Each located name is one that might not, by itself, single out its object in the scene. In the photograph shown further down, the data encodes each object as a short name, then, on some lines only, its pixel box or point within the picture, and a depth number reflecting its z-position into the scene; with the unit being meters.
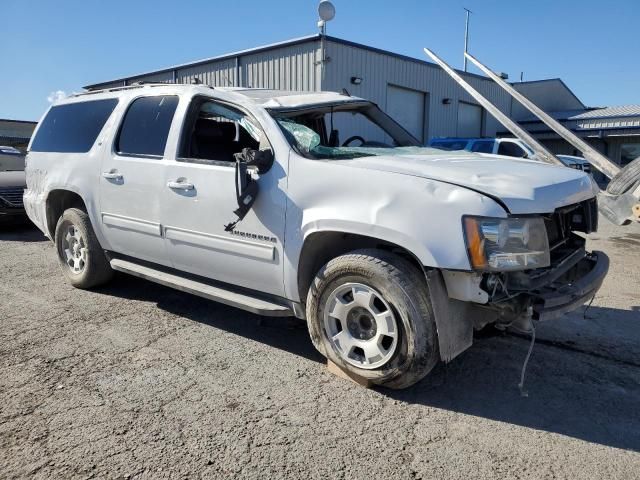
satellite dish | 13.93
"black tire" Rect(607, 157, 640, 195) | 4.75
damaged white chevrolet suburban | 2.83
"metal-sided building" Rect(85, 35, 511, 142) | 15.14
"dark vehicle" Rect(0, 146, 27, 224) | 9.10
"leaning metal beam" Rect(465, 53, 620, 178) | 5.00
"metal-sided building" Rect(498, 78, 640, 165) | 22.81
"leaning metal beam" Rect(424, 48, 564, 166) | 5.12
